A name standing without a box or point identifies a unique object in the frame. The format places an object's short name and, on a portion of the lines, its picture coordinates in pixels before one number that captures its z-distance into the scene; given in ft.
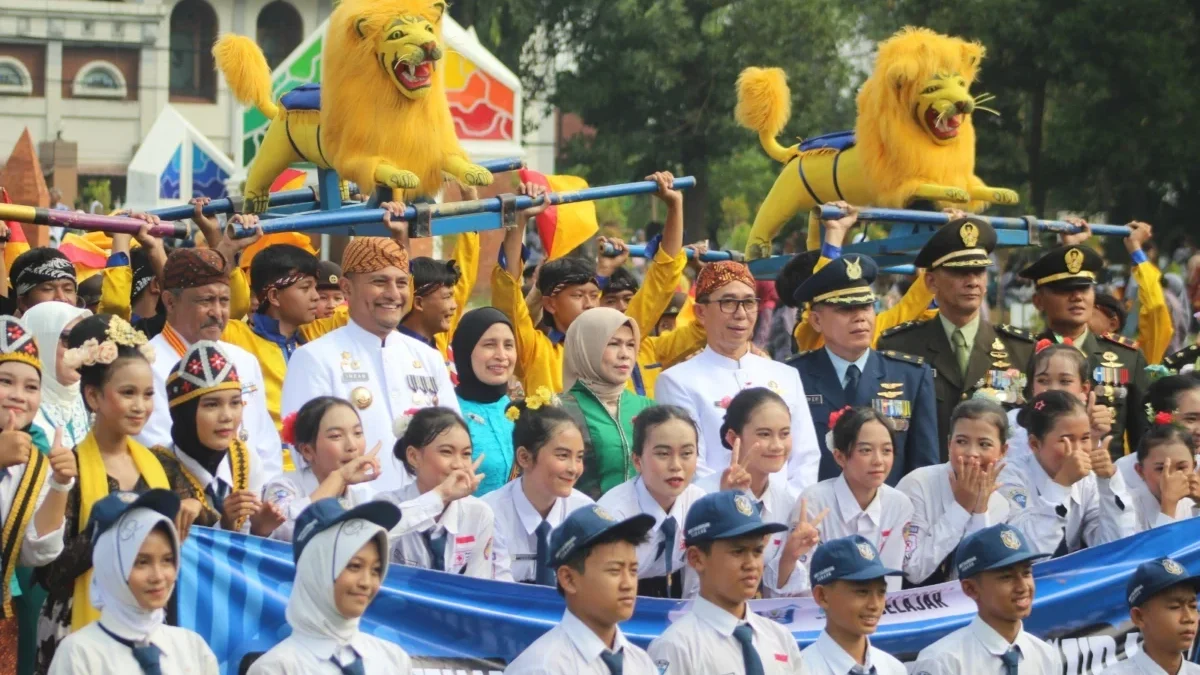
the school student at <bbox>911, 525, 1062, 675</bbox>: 35.67
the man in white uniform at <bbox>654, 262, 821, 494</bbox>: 42.45
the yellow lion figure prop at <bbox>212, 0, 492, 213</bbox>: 47.60
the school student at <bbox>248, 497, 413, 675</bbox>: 29.87
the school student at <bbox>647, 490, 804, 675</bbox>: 33.44
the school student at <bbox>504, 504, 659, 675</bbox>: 31.95
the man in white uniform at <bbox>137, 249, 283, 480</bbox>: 40.27
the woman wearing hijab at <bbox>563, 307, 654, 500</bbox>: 41.43
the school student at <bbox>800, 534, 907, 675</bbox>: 34.50
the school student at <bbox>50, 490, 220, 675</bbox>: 28.86
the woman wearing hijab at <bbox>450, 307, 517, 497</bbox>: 42.62
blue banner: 33.44
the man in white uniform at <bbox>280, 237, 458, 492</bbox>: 41.63
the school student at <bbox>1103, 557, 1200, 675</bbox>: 37.30
